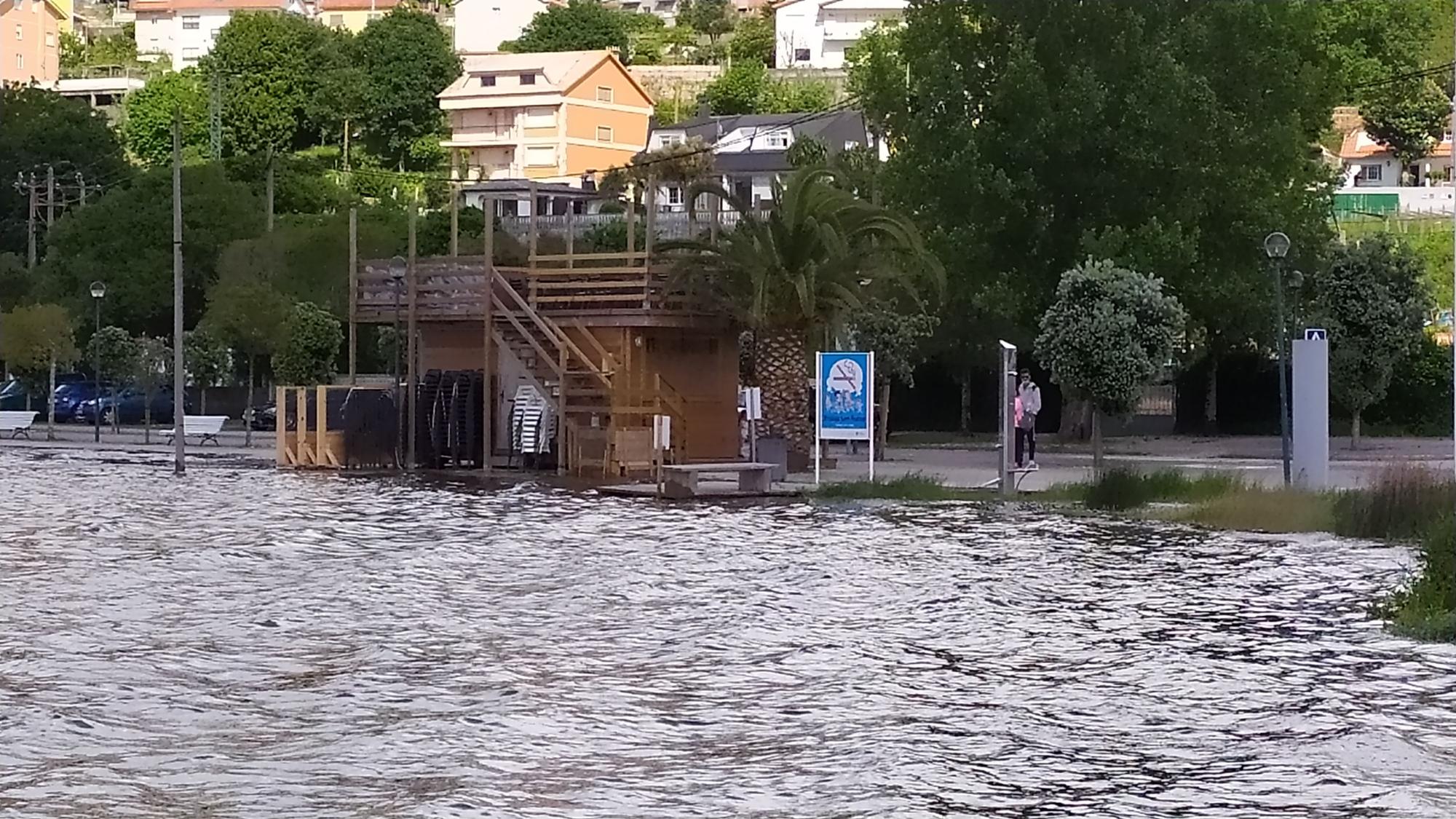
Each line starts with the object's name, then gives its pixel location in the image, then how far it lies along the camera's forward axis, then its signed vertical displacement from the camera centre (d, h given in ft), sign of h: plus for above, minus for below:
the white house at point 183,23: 526.98 +92.76
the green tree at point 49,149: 322.75 +36.70
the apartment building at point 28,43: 482.69 +80.86
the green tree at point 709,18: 526.16 +93.09
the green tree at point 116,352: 211.20 +3.46
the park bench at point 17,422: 214.07 -3.68
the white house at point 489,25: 500.74 +86.75
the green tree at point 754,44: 494.59 +81.80
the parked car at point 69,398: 240.32 -1.36
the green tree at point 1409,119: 357.82 +47.27
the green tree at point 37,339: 216.74 +4.92
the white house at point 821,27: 491.31 +85.98
